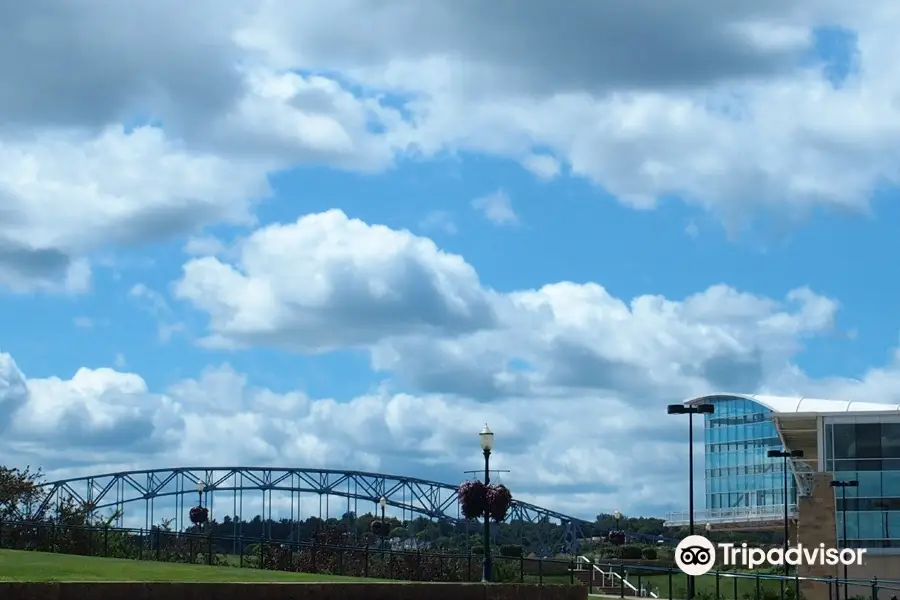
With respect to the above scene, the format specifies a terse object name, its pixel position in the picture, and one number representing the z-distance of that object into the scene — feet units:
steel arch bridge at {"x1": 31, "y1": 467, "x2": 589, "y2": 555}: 521.65
